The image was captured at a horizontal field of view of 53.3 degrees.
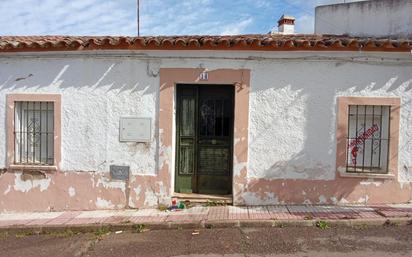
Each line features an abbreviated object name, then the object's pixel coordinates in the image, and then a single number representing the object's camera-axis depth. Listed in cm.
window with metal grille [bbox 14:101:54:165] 841
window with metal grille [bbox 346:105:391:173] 782
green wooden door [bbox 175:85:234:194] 832
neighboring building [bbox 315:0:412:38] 916
